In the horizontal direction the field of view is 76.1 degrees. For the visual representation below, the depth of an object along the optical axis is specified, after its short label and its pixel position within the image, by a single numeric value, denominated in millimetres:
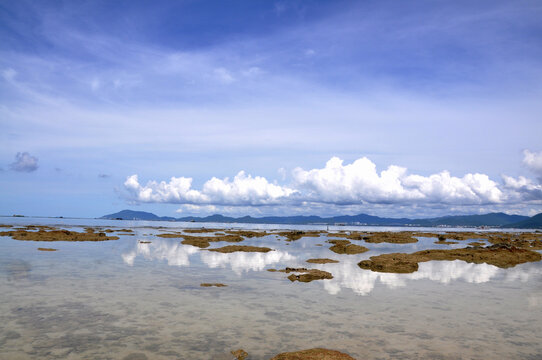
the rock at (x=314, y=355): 10320
